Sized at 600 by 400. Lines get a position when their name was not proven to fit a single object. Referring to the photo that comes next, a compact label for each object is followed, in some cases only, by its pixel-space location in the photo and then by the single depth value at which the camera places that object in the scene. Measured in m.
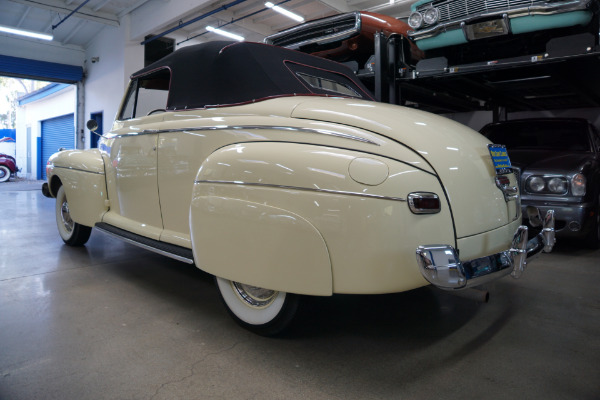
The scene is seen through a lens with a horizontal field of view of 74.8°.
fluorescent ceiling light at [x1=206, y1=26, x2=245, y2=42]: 11.34
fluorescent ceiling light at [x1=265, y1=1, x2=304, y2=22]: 9.48
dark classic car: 3.72
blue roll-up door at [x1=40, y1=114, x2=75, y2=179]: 16.75
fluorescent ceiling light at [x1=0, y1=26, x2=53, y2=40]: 10.55
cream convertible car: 1.62
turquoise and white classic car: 3.45
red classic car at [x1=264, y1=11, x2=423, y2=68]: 4.84
